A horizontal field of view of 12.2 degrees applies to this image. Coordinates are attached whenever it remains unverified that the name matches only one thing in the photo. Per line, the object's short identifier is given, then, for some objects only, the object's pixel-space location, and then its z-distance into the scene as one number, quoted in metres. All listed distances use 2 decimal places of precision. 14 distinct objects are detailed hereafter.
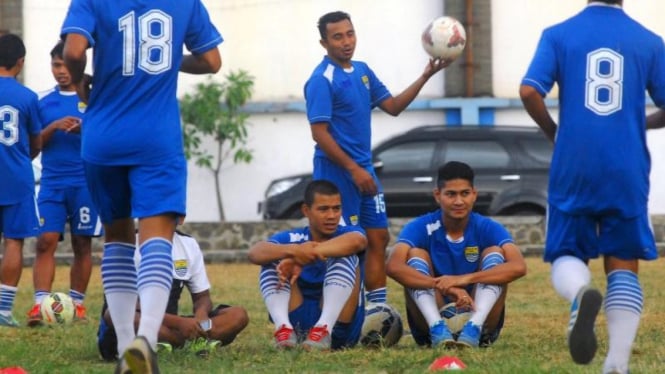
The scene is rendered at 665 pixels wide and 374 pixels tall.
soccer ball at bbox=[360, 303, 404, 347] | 18.35
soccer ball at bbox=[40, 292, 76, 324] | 22.26
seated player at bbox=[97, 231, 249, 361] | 17.76
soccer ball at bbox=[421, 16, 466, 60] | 20.95
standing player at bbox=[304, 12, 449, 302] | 19.65
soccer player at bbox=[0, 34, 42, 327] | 22.09
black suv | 43.36
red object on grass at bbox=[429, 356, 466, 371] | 14.95
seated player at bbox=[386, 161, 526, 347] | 17.87
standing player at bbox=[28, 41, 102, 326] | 23.31
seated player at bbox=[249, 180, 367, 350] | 17.60
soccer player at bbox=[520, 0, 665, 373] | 13.60
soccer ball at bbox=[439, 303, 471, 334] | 17.95
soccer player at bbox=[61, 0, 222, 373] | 14.12
